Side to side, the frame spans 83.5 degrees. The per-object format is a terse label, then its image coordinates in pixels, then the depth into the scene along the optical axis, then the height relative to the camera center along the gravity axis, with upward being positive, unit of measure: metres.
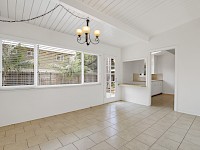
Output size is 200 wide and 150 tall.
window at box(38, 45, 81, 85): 3.38 +0.30
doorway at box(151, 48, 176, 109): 6.62 -0.03
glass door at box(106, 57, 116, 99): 5.06 -0.14
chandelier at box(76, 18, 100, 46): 2.25 +0.92
